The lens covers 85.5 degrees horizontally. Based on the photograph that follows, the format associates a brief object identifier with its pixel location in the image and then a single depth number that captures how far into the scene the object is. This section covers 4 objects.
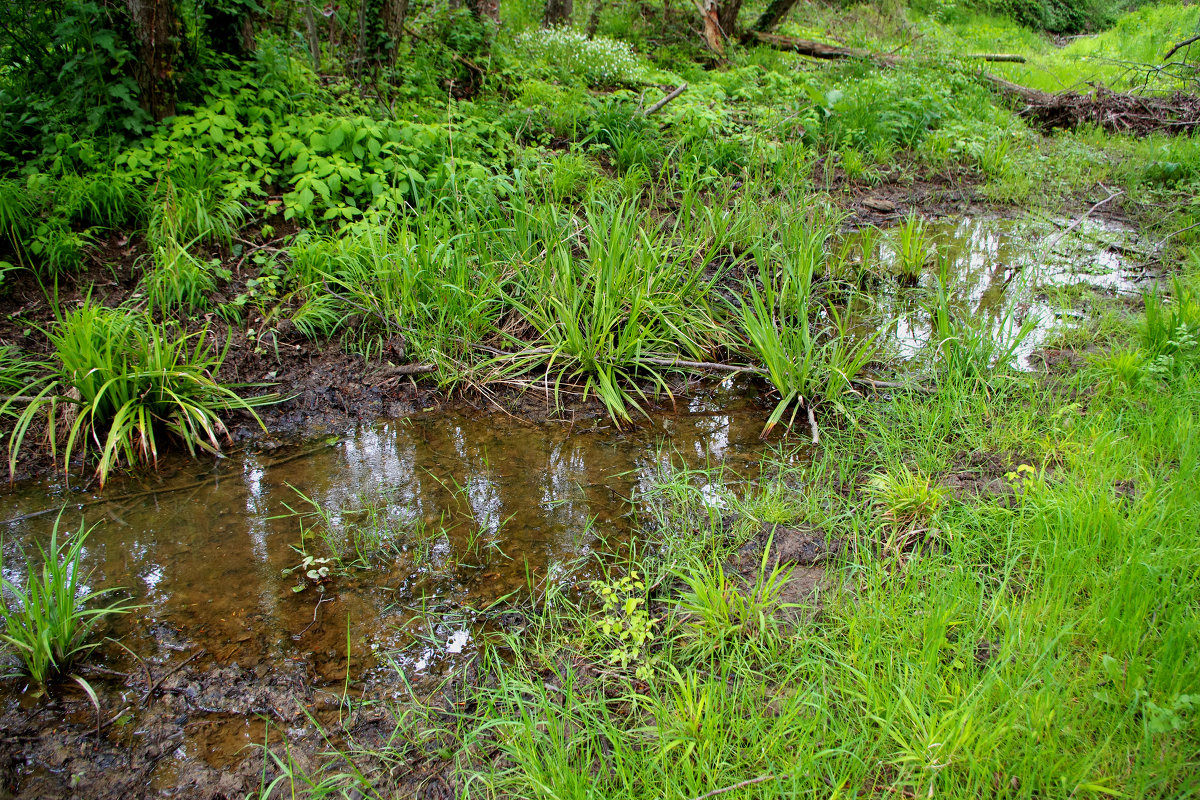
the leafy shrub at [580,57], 7.32
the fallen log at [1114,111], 7.72
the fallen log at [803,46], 9.98
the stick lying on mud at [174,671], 1.99
